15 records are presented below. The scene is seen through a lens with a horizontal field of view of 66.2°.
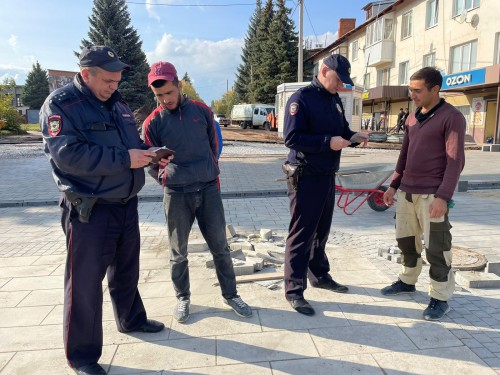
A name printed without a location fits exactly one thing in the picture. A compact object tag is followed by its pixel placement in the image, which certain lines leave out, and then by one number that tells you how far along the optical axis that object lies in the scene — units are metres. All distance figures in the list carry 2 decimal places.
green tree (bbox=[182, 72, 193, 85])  89.71
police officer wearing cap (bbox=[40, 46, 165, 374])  2.32
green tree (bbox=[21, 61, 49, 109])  57.38
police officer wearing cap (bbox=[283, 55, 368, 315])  3.13
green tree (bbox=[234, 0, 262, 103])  49.97
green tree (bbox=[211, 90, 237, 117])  55.08
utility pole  22.00
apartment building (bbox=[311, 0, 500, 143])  18.77
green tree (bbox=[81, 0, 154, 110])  30.09
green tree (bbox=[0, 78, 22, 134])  26.69
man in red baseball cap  3.06
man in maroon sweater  3.00
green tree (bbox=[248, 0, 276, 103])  36.62
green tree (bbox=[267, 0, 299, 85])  35.91
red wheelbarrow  6.57
